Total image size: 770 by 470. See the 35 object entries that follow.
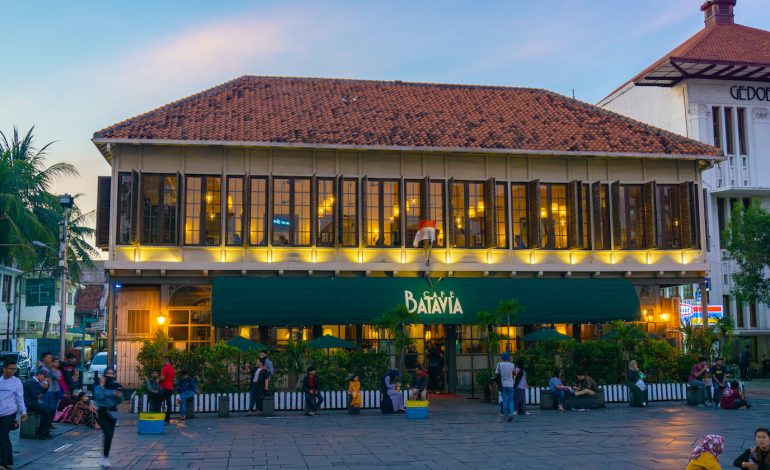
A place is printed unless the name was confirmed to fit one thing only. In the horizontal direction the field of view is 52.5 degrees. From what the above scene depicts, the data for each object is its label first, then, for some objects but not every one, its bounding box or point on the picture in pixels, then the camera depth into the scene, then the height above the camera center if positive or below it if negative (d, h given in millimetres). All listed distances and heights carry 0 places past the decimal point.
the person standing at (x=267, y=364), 23234 -1243
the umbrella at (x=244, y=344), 24062 -670
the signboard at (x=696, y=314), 31703 +176
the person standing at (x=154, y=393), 20953 -1858
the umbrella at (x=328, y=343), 24780 -682
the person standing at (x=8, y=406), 13125 -1366
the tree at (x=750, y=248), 34938 +3140
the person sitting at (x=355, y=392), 23125 -2088
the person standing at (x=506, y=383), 20812 -1688
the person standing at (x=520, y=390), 22025 -1983
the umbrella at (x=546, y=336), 25922 -552
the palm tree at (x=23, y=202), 42562 +7077
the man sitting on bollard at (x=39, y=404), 17719 -1796
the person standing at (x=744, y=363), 36938 -2138
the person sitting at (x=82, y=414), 20734 -2377
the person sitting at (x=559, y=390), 23812 -2149
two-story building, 27594 +3708
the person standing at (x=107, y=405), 13977 -1471
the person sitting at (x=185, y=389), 22000 -1862
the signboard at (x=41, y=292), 30109 +1256
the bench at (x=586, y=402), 23938 -2531
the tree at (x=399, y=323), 24547 -63
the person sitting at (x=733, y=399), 23781 -2459
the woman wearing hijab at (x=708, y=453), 8805 -1516
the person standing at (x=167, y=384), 21109 -1638
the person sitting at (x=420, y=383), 24391 -1974
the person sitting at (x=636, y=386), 24469 -2104
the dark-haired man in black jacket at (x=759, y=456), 9016 -1604
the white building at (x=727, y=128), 40906 +10026
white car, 36062 -1977
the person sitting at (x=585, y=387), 24047 -2095
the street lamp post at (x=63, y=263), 27045 +2237
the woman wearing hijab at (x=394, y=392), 22922 -2072
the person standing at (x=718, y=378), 24938 -1924
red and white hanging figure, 28406 +3099
